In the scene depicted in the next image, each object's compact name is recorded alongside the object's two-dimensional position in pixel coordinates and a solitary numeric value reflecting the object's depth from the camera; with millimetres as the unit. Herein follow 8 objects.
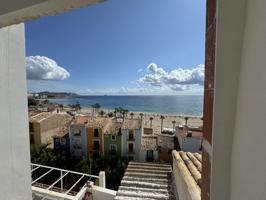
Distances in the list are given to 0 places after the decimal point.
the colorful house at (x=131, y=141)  15297
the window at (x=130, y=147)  15475
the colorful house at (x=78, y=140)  16438
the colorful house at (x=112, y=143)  15625
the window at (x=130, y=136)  15337
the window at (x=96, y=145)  16031
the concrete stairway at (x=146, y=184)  4039
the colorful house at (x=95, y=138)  15969
